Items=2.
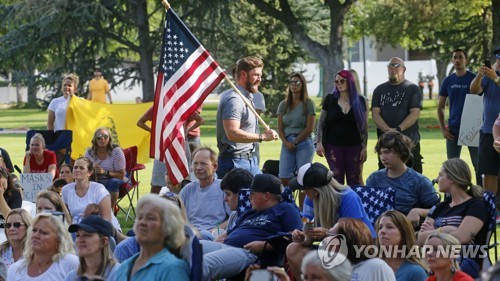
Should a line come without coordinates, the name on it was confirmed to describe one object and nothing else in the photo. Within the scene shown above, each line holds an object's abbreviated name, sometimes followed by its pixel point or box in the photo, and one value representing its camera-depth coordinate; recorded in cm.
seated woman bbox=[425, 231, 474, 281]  667
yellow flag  1647
